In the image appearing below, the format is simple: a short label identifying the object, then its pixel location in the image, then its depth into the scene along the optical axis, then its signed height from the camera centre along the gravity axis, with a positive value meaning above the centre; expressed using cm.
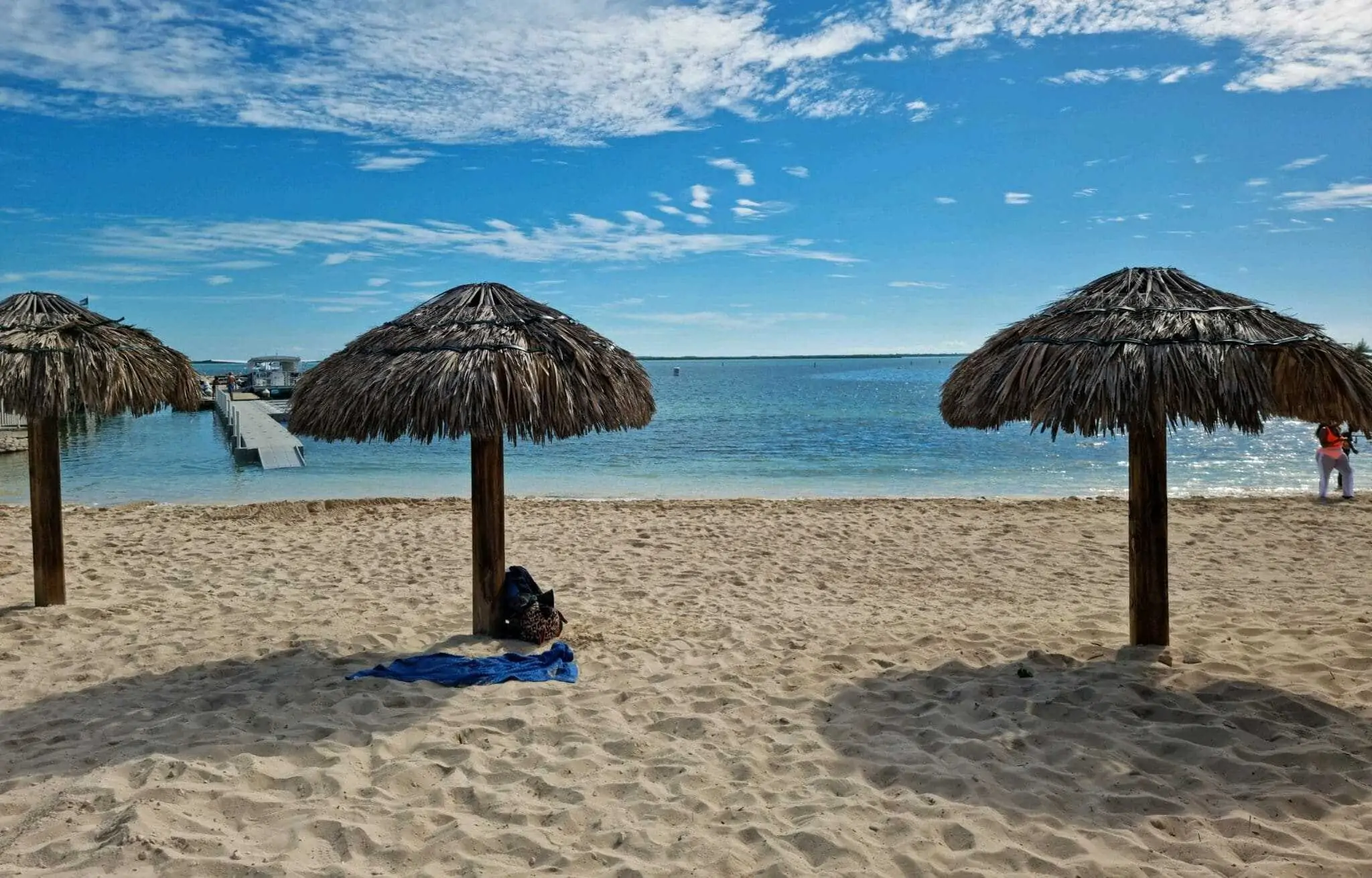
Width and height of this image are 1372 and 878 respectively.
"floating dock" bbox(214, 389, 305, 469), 2102 -6
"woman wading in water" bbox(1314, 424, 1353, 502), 1170 -55
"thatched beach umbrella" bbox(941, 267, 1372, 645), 429 +24
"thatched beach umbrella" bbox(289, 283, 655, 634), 470 +26
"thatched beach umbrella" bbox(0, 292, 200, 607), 577 +41
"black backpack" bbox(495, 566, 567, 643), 544 -119
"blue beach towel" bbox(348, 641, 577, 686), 472 -136
